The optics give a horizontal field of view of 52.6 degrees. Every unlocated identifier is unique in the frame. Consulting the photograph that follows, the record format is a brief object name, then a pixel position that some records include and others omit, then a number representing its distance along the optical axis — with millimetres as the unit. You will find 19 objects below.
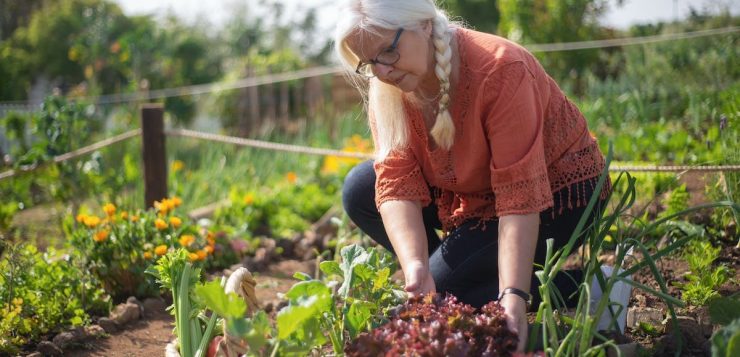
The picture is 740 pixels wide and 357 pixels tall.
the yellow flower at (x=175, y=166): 4859
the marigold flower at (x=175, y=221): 3035
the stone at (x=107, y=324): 2662
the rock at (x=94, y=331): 2588
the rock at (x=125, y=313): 2746
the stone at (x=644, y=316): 2193
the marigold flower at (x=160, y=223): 3037
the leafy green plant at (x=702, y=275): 2238
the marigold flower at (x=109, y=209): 3078
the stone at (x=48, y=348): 2393
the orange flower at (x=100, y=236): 2930
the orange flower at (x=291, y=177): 4746
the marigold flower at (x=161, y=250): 2693
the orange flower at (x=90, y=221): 3006
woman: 1861
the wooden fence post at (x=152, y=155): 3842
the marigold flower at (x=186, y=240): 2970
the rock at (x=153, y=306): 2896
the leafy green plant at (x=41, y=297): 2420
